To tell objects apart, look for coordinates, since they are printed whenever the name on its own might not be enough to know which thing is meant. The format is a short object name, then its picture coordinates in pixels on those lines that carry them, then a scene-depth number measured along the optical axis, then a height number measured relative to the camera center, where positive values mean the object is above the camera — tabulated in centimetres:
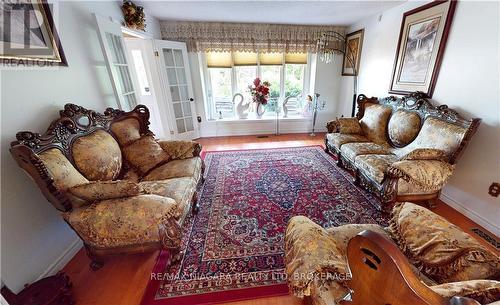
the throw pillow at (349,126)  303 -72
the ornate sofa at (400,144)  179 -78
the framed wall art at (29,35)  125 +39
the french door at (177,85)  353 +1
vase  443 -63
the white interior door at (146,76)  335 +21
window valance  367 +86
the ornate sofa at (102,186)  125 -68
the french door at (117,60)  207 +32
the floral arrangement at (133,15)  253 +92
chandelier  402 +64
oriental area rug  137 -131
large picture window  423 +9
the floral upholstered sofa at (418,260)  79 -76
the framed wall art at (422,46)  220 +31
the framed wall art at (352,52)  368 +45
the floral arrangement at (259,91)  422 -19
